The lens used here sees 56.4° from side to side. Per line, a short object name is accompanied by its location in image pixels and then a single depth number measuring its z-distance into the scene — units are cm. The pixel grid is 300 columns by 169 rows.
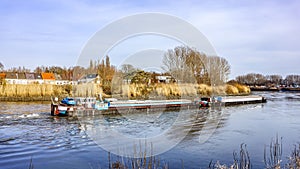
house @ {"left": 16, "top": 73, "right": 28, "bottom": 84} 6322
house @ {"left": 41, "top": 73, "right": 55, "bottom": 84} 6838
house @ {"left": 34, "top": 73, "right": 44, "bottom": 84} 6711
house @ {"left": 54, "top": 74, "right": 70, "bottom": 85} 7281
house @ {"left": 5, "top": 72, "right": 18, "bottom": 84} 6232
